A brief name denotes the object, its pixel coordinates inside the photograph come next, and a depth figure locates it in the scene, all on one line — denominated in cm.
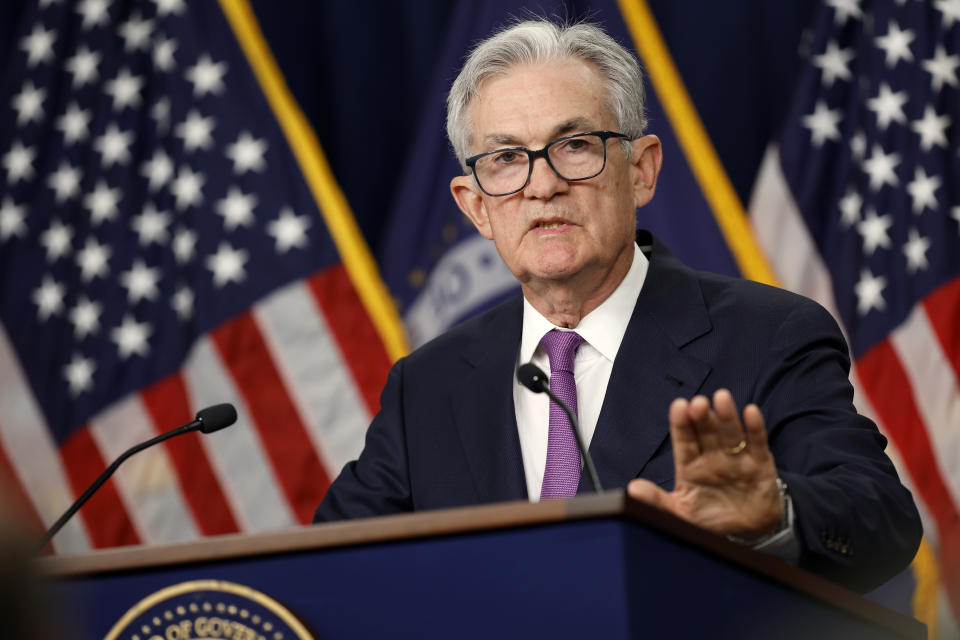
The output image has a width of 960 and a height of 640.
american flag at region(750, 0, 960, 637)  570
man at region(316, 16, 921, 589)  486
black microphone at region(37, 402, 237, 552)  484
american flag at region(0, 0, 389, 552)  583
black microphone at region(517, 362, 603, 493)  475
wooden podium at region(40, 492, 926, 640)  444
